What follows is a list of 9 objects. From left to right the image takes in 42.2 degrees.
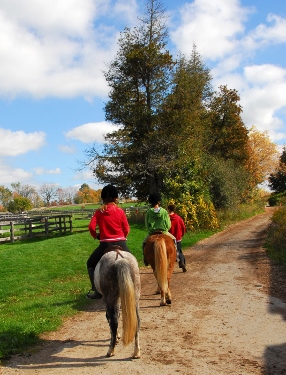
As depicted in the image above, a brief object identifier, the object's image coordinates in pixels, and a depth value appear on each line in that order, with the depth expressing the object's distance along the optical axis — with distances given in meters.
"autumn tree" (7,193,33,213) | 71.06
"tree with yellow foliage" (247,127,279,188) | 56.59
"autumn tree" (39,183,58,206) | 137.25
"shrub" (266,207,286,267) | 13.84
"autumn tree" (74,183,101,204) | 131.75
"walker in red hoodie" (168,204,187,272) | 11.48
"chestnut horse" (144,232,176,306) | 8.23
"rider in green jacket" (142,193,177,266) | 9.12
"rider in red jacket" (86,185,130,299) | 6.43
